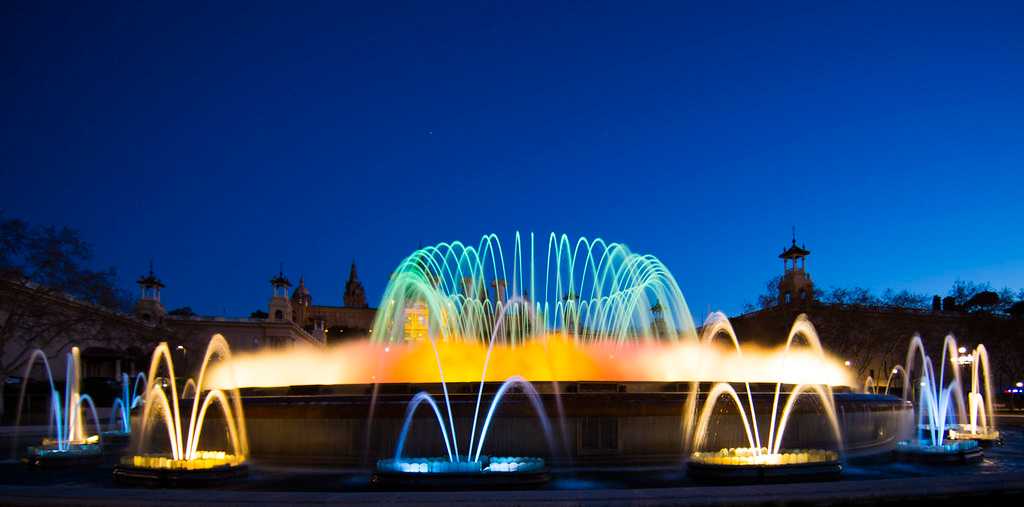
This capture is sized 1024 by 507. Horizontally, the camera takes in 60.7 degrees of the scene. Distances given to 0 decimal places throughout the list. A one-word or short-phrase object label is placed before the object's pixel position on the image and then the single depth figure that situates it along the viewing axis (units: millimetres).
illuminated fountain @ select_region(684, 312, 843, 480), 11648
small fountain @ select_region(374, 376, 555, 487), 10992
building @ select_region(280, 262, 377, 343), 162250
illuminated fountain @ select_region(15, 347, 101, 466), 15484
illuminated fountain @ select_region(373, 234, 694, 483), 26719
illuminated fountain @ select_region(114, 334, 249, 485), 11875
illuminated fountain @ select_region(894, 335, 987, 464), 14312
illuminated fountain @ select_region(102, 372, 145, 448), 21578
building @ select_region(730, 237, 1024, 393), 56594
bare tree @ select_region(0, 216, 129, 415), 36750
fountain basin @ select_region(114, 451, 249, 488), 11766
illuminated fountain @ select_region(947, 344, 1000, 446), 19375
